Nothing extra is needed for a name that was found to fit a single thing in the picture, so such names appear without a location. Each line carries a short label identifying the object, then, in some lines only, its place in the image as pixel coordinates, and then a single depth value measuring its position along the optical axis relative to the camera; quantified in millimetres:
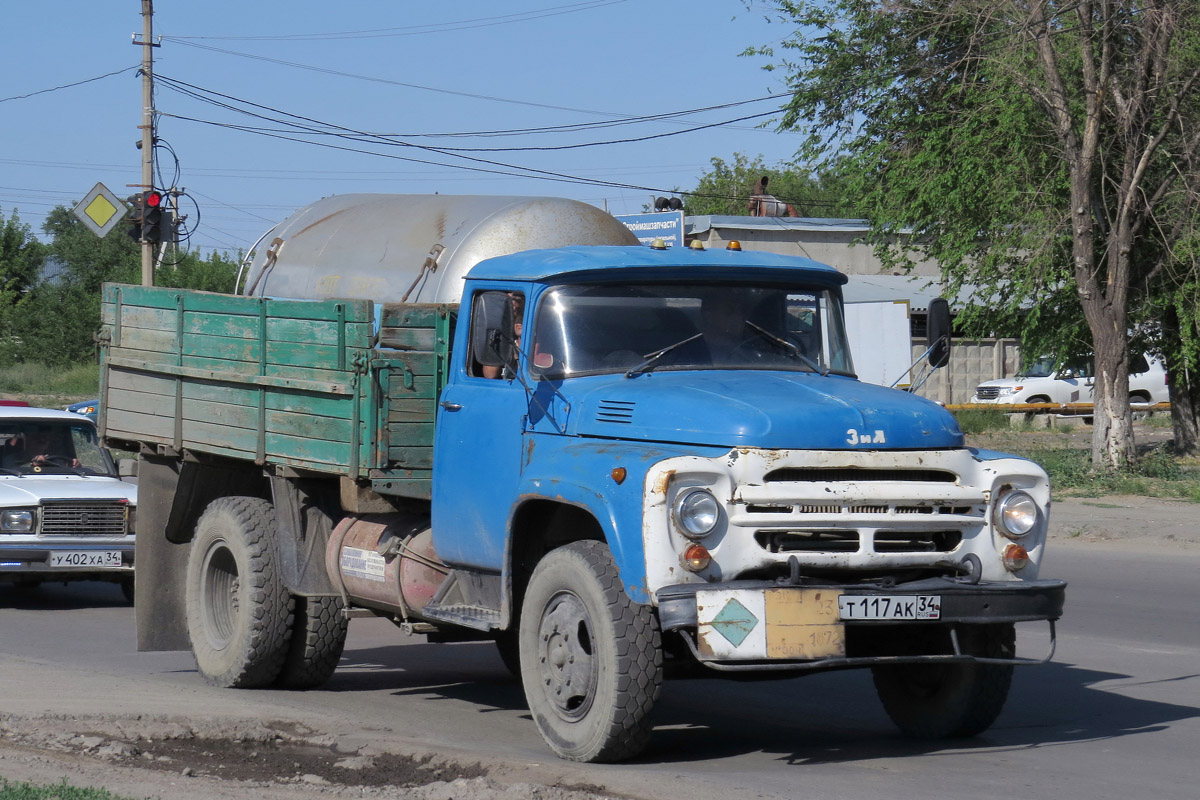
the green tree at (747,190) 85350
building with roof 41406
